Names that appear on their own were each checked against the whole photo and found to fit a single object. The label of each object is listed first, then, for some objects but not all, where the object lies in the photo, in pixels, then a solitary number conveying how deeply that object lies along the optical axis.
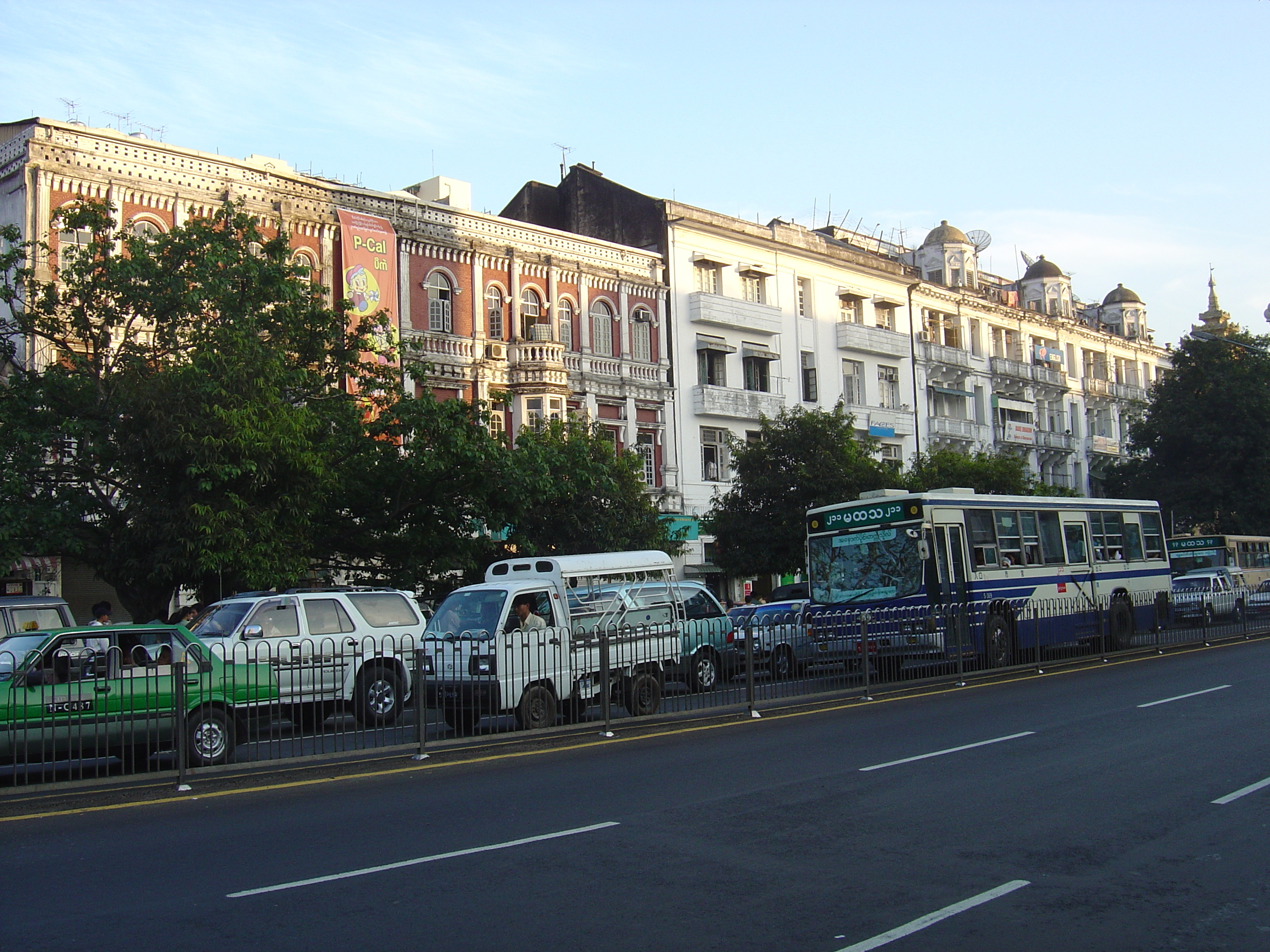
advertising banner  31.83
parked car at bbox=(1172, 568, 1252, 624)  27.08
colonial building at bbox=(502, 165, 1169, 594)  43.41
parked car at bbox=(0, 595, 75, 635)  16.42
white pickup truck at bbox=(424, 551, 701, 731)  14.16
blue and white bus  20.77
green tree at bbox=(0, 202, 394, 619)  19.44
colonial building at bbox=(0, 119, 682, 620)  27.25
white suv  12.97
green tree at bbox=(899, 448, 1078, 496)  42.56
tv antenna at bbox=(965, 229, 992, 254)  63.94
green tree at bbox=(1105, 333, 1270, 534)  52.66
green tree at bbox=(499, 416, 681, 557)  24.73
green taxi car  11.16
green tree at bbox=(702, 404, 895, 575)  34.88
